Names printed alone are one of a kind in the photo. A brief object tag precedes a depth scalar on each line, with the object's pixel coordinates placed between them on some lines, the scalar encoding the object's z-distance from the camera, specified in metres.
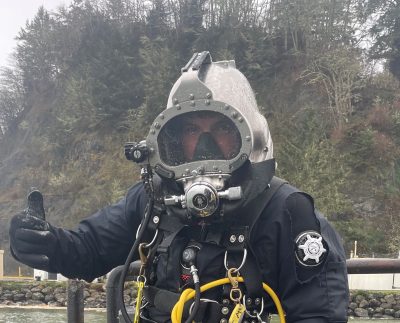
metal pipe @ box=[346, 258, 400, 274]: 2.27
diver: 1.81
